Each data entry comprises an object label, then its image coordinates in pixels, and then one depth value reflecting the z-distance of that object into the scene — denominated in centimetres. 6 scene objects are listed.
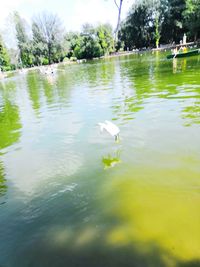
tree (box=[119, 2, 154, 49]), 8275
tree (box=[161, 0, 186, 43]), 7456
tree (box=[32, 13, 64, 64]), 7838
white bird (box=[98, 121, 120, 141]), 693
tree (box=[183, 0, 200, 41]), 6188
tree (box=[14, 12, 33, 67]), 8244
